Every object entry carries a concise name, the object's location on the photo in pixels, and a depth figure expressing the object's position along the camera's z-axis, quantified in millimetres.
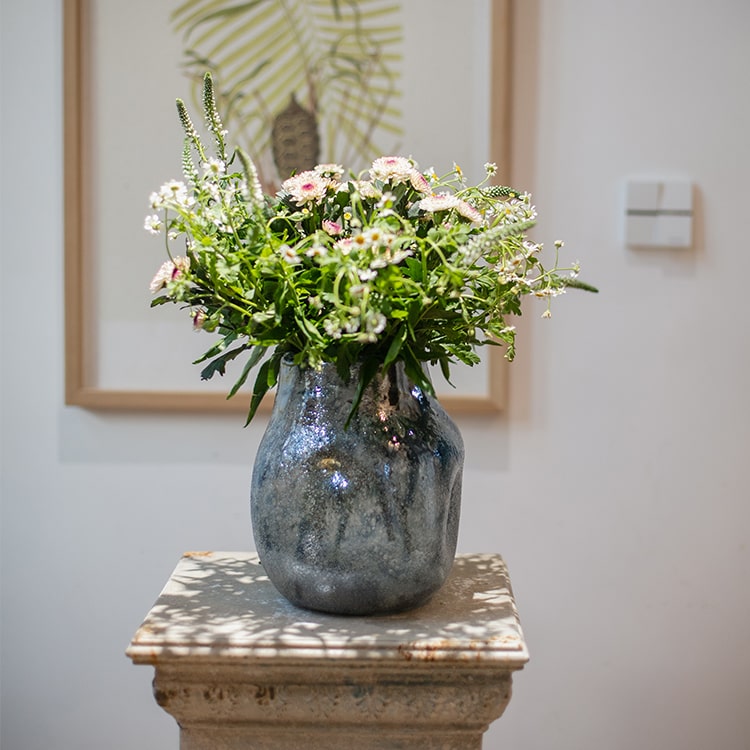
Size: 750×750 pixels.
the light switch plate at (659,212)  1883
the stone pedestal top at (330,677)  958
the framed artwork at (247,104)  1891
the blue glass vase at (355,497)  1005
